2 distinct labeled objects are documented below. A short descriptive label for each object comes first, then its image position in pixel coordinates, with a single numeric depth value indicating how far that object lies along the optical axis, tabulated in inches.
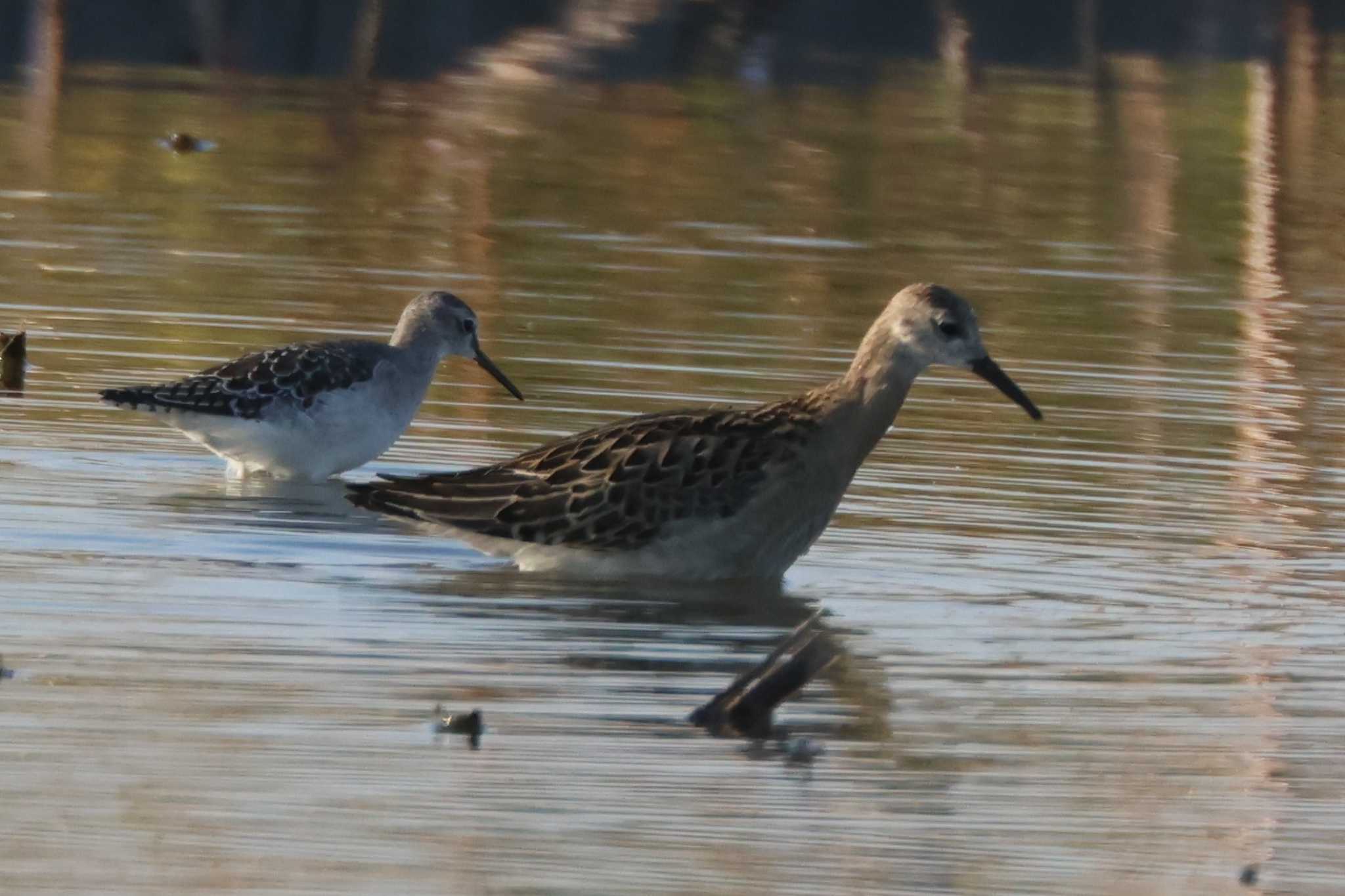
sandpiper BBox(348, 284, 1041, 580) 410.0
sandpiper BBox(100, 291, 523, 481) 486.3
